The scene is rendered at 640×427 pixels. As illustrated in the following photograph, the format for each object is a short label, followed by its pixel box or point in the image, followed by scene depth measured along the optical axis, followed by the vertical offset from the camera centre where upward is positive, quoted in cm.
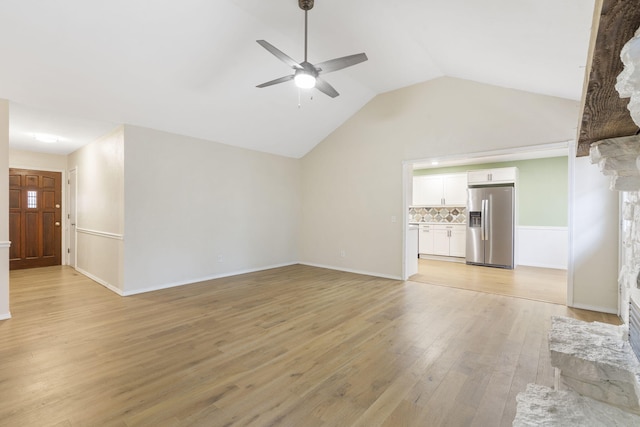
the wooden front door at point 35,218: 611 -14
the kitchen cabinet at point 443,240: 719 -71
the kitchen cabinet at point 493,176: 642 +84
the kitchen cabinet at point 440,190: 720 +59
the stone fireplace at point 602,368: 150 -90
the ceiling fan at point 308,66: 269 +143
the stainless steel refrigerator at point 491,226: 631 -30
